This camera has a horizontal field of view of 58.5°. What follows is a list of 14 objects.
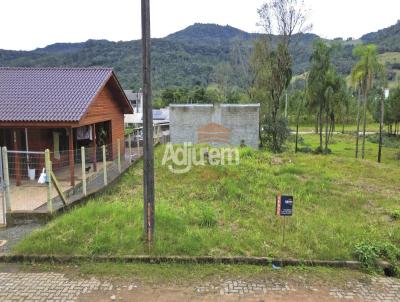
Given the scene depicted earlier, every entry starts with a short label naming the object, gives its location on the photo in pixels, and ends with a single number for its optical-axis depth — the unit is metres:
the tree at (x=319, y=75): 28.59
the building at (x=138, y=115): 22.90
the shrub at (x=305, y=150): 31.10
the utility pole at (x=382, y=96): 26.51
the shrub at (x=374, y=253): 6.04
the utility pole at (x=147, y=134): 6.00
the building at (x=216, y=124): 20.89
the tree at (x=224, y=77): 52.32
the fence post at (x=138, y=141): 17.49
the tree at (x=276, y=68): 24.34
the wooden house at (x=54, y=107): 11.48
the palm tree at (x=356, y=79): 27.12
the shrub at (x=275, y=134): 24.05
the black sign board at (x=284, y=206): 6.51
